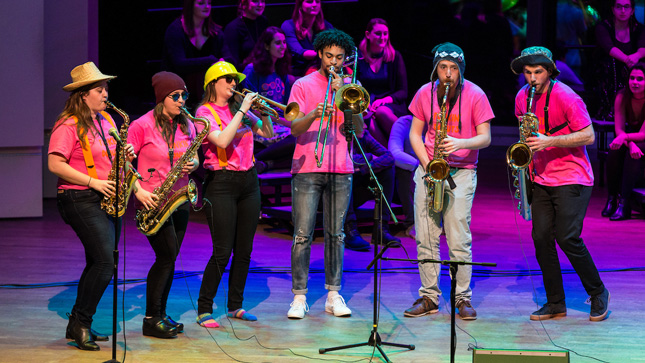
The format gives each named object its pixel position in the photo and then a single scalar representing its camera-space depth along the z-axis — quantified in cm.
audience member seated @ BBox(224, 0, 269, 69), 1883
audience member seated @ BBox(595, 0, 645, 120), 2116
